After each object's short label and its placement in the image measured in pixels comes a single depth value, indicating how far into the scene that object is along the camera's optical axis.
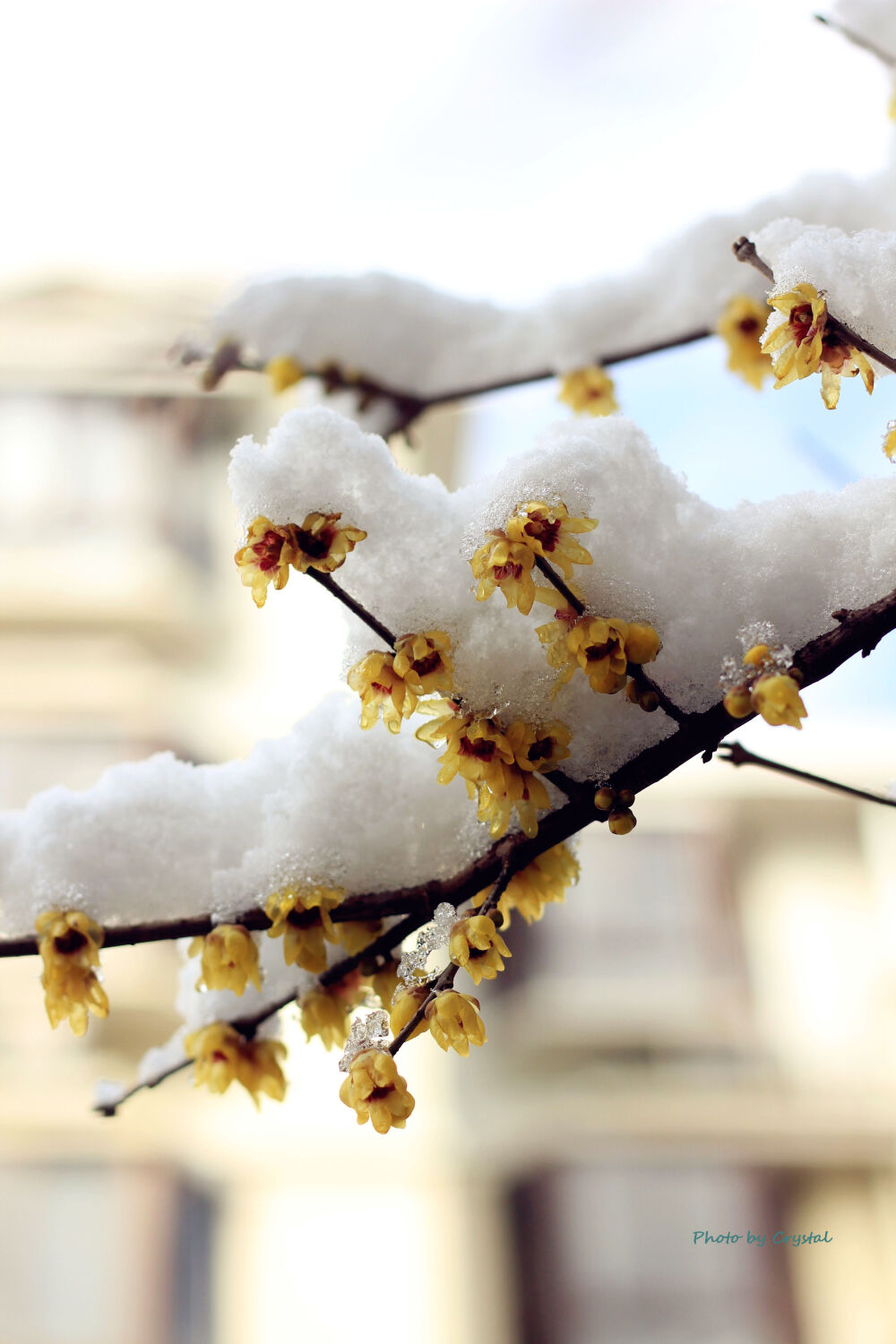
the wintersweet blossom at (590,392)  1.40
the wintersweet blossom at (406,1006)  1.03
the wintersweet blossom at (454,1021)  1.02
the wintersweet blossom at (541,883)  1.10
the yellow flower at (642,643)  1.04
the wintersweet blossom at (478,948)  1.03
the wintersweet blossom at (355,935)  1.10
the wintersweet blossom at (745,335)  1.29
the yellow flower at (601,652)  1.03
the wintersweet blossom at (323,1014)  1.11
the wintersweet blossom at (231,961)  1.07
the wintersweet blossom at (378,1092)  1.03
